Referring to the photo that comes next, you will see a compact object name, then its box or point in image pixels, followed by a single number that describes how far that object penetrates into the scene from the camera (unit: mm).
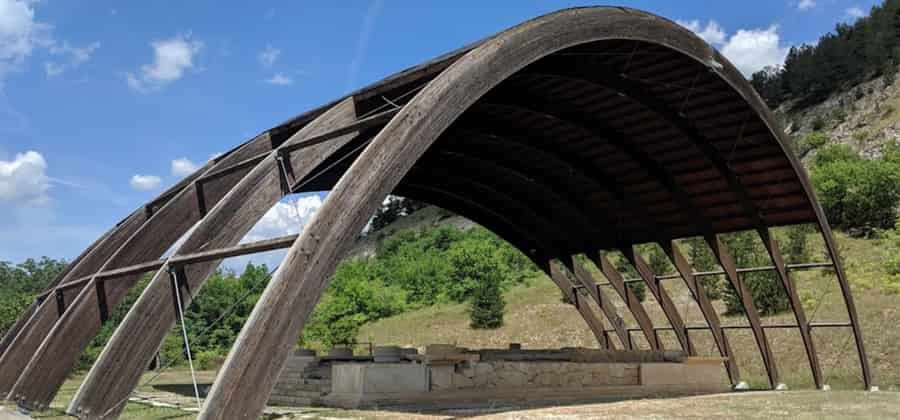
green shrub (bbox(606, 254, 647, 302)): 40375
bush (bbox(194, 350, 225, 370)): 36250
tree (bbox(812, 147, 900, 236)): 47281
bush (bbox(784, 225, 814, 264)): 40000
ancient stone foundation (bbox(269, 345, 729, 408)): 14805
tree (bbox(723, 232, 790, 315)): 35781
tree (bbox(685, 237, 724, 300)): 39688
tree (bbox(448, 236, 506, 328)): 40000
